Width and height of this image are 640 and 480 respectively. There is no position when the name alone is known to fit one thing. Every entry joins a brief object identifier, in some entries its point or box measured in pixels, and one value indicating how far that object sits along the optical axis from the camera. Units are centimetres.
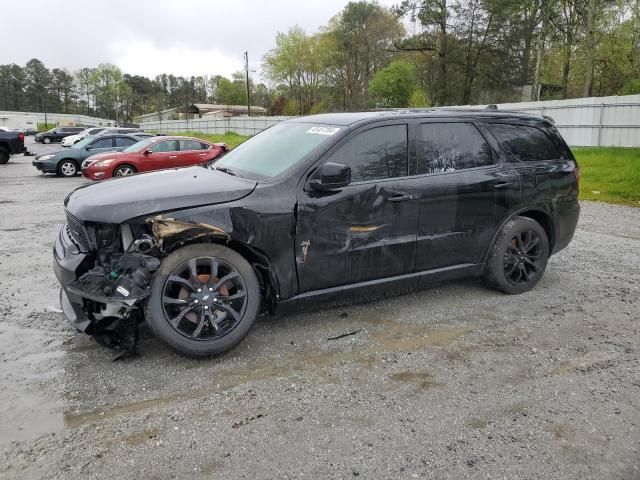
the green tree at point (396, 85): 5156
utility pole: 6292
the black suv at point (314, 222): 347
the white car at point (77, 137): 3393
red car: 1440
